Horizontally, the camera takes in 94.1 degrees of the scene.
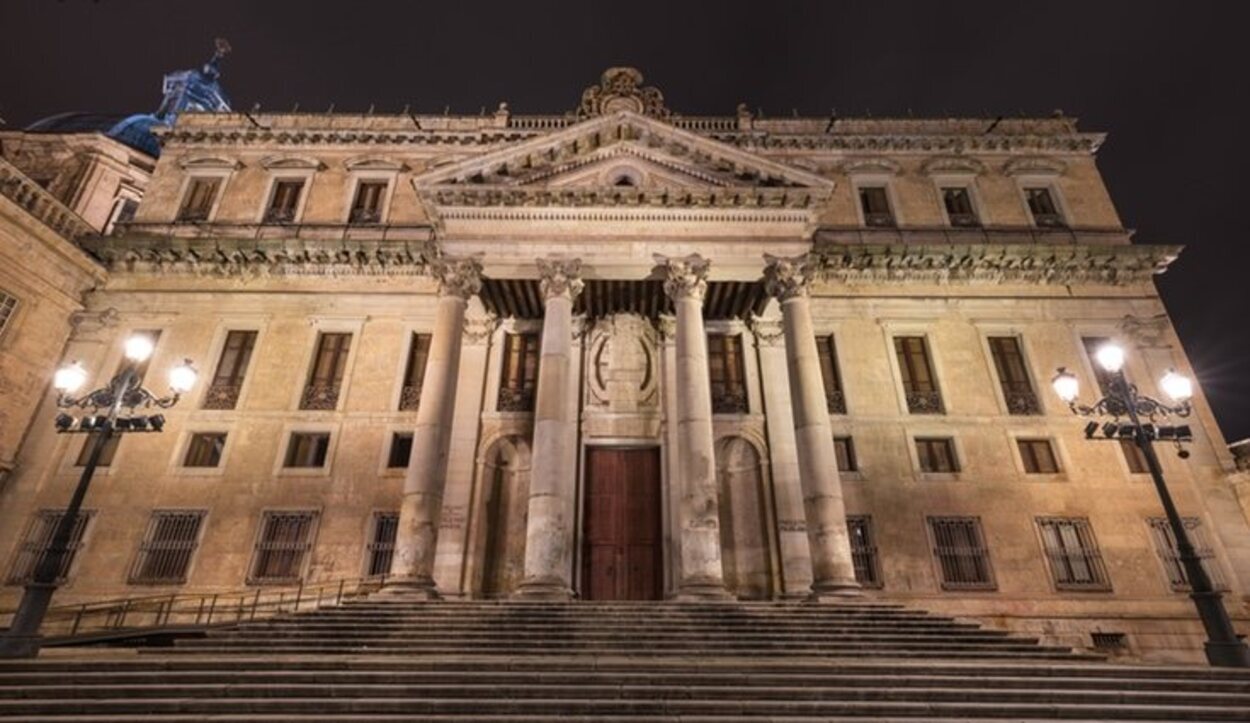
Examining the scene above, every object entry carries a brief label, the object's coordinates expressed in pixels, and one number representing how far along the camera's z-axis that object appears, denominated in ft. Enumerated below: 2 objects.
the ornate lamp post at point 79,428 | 29.84
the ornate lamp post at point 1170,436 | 30.91
